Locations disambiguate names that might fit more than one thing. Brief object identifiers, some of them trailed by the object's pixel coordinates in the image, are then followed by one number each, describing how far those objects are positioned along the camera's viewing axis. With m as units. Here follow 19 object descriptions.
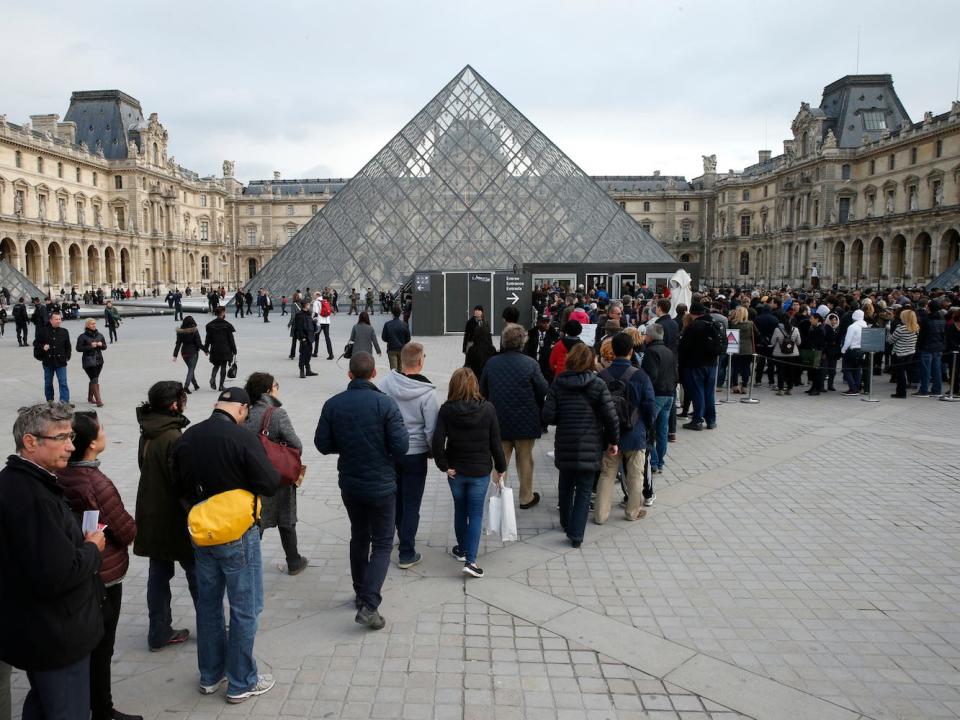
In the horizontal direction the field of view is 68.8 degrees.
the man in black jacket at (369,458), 3.89
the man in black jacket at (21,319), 18.39
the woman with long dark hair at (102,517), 2.80
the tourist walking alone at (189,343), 10.81
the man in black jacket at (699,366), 8.65
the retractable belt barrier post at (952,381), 11.14
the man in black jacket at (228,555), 3.05
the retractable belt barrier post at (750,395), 11.02
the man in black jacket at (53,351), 9.98
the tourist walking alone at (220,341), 11.02
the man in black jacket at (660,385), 6.92
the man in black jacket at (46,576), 2.28
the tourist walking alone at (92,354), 9.97
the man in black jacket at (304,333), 12.75
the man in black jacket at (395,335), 11.02
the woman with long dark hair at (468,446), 4.44
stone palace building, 47.06
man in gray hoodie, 4.54
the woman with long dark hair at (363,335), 10.82
